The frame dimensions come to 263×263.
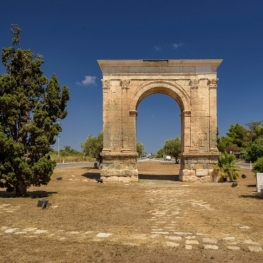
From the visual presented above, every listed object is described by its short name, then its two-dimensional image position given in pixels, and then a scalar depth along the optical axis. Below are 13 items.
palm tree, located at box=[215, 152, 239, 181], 17.31
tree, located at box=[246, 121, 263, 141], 56.81
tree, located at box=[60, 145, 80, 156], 69.12
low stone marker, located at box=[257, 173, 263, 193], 12.38
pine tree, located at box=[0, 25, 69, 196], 10.24
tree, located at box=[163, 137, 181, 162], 42.13
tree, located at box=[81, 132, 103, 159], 30.94
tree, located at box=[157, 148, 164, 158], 125.46
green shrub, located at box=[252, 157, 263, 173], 14.37
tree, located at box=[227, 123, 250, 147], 60.86
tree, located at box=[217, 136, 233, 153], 63.16
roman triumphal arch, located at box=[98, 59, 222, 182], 17.58
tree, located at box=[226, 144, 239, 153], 57.34
